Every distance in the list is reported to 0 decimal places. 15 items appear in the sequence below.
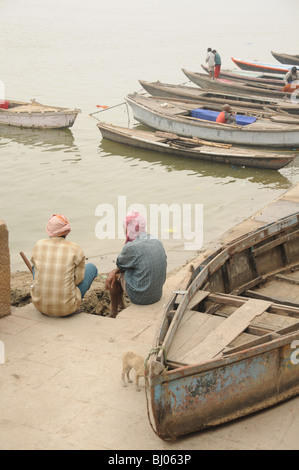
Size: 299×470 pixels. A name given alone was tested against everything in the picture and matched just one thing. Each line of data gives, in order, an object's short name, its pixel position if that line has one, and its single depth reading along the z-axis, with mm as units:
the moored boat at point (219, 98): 19422
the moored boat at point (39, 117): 19156
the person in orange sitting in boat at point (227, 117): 17328
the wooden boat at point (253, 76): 23844
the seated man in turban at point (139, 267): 6555
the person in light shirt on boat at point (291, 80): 21750
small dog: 5213
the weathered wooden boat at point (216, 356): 4633
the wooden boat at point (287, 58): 31281
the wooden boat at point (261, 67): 26906
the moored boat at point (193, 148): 15689
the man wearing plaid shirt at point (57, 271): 6324
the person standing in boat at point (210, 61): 23797
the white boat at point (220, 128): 16922
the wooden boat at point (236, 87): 21227
